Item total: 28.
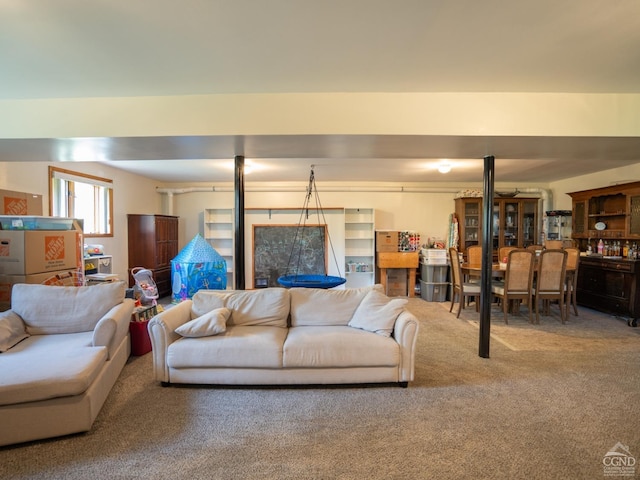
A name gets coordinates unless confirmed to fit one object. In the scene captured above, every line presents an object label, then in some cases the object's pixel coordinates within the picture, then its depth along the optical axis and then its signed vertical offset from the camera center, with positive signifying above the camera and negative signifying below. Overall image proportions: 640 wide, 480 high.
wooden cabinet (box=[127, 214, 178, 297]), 5.86 -0.20
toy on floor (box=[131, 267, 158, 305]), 3.81 -0.69
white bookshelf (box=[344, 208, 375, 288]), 7.02 -0.29
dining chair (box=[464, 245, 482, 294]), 5.58 -0.38
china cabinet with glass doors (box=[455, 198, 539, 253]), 6.64 +0.28
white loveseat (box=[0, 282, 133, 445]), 1.90 -0.88
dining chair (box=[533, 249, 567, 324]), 4.52 -0.61
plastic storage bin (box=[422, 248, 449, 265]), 6.19 -0.44
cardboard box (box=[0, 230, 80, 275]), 3.13 -0.19
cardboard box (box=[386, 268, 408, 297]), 6.70 -0.95
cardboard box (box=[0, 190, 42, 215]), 3.54 +0.35
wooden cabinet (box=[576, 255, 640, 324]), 4.48 -0.78
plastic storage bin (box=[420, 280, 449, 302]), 6.11 -1.11
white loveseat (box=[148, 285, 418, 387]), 2.55 -0.96
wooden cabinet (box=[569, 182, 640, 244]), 4.78 +0.37
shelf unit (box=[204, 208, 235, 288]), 6.98 +0.01
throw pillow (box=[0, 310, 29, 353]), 2.44 -0.79
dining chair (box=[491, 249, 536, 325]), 4.45 -0.61
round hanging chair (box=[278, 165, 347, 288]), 4.05 -0.63
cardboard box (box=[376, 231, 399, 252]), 6.63 -0.14
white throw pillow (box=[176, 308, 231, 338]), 2.63 -0.78
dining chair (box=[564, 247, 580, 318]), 4.87 -0.54
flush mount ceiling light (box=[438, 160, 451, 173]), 4.93 +1.10
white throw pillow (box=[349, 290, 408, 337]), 2.74 -0.72
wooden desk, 6.46 -0.57
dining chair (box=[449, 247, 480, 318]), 4.85 -0.80
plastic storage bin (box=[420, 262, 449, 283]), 6.15 -0.75
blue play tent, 4.87 -0.57
